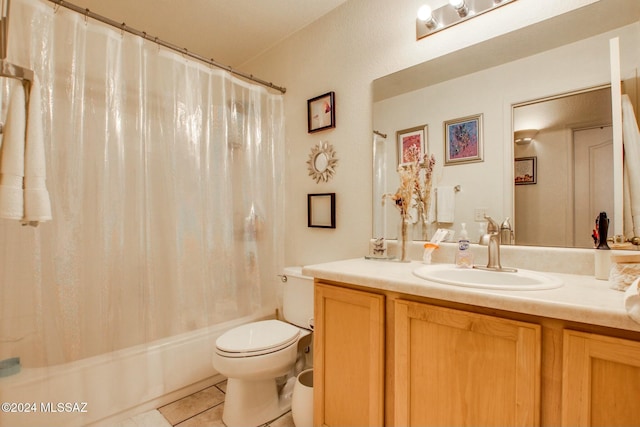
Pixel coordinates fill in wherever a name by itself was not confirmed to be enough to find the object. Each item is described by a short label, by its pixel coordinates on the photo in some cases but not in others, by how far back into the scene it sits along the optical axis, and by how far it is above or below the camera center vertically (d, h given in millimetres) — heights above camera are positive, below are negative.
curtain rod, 1354 +936
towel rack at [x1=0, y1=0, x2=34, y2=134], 1006 +502
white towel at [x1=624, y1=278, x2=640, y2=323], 665 -207
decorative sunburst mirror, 2010 +356
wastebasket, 1450 -927
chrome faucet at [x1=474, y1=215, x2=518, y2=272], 1246 -149
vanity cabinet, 732 -457
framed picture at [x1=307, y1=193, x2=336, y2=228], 1992 +27
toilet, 1437 -731
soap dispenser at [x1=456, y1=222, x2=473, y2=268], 1337 -191
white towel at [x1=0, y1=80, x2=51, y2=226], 1026 +181
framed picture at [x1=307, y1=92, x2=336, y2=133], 1988 +693
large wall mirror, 1143 +423
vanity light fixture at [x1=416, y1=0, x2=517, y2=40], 1402 +971
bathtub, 1304 -833
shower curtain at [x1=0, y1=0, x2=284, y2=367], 1316 +81
